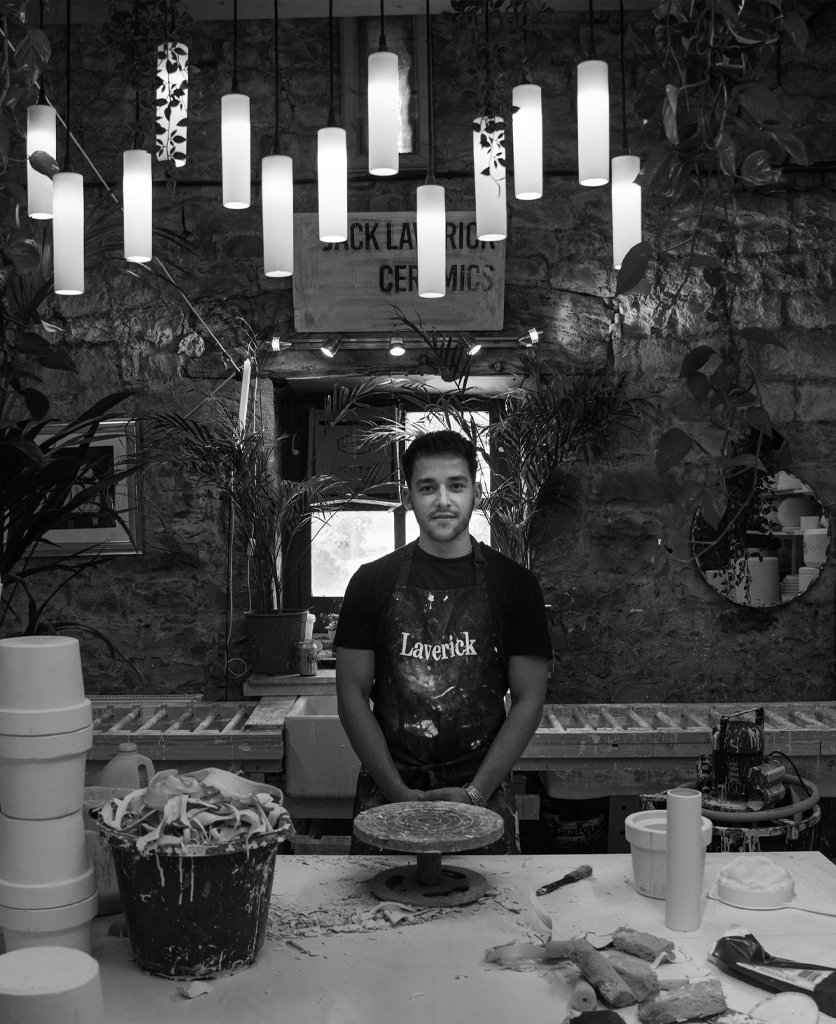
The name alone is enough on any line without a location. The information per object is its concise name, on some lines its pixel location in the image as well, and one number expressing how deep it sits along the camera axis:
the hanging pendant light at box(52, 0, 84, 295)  2.99
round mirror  4.62
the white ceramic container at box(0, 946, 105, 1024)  1.21
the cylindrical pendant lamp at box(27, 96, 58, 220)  2.94
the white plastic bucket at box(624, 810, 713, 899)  2.04
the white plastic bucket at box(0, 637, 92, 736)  1.63
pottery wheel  1.91
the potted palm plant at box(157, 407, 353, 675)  4.42
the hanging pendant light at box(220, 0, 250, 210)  3.02
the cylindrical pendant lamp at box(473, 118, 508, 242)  3.06
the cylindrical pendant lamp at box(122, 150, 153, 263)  3.17
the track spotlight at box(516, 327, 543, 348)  4.59
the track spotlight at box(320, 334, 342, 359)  4.57
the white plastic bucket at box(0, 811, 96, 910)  1.62
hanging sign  4.70
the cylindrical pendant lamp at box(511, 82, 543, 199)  2.97
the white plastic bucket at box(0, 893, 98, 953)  1.62
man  2.90
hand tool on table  2.08
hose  2.86
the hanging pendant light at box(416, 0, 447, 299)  3.30
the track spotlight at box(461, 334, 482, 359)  4.47
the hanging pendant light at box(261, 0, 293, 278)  3.20
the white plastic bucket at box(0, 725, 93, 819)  1.63
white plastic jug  2.10
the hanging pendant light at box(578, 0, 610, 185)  2.99
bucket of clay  1.68
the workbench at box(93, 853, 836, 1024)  1.60
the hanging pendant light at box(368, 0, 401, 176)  2.76
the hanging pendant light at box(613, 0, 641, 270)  3.36
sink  3.79
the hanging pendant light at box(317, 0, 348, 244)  2.98
